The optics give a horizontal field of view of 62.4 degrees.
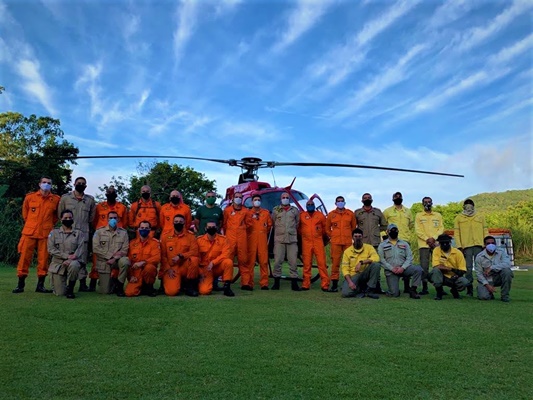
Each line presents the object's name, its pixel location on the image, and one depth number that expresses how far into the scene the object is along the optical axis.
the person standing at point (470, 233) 7.71
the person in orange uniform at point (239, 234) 7.84
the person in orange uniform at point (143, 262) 6.71
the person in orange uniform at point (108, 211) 7.35
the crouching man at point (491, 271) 6.70
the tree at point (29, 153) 20.33
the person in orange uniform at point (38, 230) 6.78
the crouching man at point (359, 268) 7.01
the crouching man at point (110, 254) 6.80
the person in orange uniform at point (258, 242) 8.00
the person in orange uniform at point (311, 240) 7.92
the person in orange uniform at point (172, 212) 7.54
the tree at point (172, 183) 25.70
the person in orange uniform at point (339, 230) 7.93
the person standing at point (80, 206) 7.14
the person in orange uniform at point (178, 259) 6.83
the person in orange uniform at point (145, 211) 7.63
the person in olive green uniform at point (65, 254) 6.40
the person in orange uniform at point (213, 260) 6.99
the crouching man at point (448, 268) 6.93
